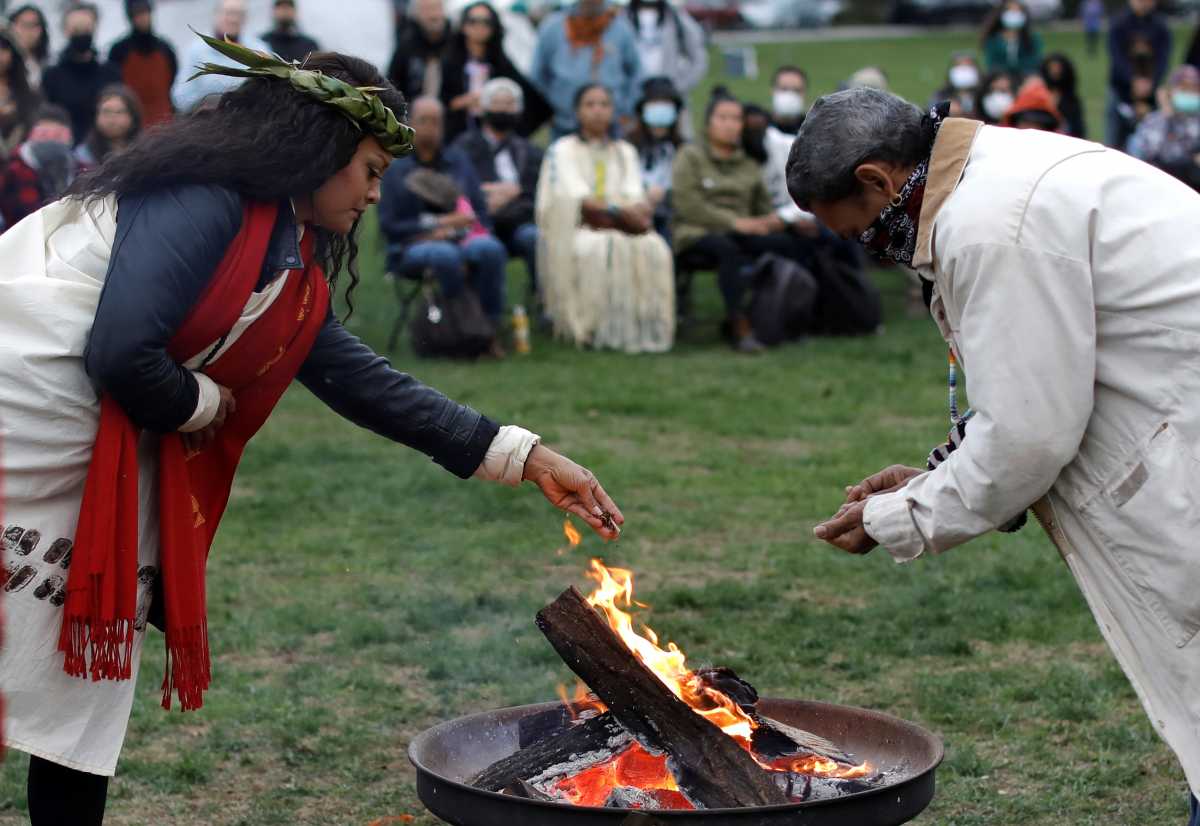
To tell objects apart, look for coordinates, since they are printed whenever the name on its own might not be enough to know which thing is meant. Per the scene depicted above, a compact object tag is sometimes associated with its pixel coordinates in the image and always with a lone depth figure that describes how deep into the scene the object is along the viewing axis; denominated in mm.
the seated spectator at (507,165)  11578
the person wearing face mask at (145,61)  12844
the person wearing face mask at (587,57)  12430
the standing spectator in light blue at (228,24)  11961
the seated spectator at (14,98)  11141
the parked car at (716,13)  38312
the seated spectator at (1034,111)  11664
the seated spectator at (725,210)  11383
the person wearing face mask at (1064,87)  15061
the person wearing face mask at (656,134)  12102
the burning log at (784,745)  3607
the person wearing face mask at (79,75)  12164
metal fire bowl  3029
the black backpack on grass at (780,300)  11195
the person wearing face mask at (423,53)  12703
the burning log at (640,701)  3363
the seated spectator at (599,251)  10961
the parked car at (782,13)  42188
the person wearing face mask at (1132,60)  15039
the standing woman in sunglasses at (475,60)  12656
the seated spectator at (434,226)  10609
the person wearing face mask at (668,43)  13484
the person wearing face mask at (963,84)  13883
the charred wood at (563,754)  3482
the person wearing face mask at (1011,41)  16062
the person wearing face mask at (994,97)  13570
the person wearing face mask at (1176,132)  12891
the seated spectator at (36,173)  10273
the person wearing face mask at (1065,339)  2770
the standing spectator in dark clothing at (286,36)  12594
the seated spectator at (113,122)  10242
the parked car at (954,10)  41062
